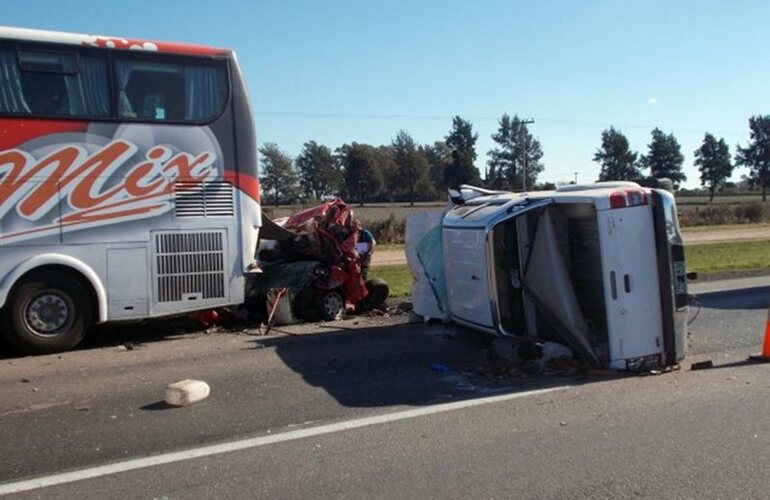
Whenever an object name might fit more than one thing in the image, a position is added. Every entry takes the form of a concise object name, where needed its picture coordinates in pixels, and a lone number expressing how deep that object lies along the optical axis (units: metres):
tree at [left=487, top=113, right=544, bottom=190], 101.50
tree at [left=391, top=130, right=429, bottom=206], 101.94
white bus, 8.54
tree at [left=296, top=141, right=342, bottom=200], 93.56
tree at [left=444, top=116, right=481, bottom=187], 88.62
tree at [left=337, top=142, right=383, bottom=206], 93.56
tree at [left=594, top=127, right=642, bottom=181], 92.69
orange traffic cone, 7.85
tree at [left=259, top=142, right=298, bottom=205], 90.38
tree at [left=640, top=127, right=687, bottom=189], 94.69
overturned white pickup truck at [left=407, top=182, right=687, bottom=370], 7.06
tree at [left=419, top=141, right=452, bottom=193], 103.94
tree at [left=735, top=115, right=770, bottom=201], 109.75
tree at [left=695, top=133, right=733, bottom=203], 108.00
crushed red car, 10.77
